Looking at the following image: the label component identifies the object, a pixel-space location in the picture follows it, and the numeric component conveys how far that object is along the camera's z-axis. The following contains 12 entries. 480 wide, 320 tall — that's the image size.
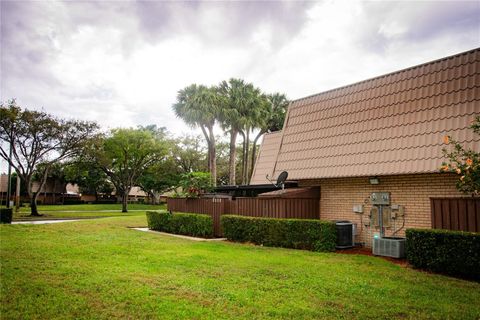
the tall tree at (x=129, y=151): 38.19
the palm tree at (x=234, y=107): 31.72
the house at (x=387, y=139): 9.81
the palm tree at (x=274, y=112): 34.53
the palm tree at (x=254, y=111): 32.31
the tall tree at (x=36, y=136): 27.36
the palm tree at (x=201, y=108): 30.66
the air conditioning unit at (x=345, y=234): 10.88
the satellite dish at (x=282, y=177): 13.73
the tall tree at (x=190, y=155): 51.41
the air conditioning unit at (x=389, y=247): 9.50
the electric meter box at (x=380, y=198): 11.04
